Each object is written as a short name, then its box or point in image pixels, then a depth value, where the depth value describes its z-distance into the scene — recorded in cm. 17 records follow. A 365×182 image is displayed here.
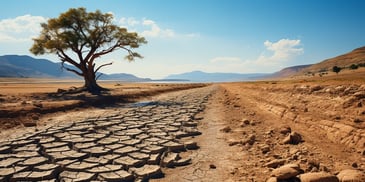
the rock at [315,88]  1163
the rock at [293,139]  591
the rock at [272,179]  363
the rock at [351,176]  343
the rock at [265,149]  534
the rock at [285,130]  698
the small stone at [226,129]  755
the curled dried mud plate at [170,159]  474
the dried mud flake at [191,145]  590
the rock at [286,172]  371
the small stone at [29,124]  794
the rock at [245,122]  861
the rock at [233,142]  609
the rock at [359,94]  820
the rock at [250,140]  607
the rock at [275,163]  437
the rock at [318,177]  341
